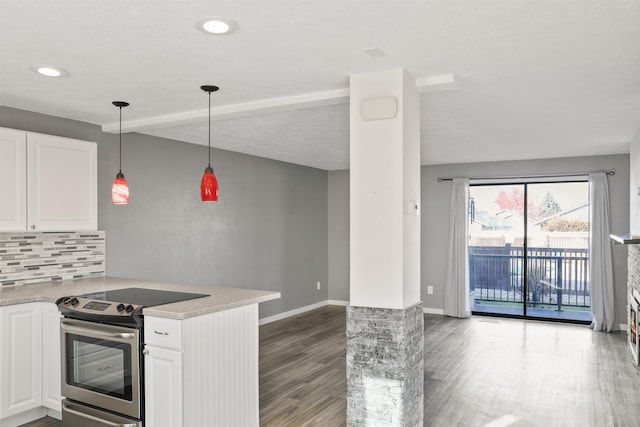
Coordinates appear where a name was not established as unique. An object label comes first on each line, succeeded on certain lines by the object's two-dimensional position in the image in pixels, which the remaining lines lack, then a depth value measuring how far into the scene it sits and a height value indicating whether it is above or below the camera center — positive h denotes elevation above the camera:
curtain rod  6.54 +0.59
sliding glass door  7.15 -0.51
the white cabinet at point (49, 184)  3.55 +0.27
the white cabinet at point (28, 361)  3.31 -1.01
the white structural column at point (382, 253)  2.96 -0.23
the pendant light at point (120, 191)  3.51 +0.20
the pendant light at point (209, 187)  3.21 +0.21
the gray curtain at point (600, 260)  6.47 -0.59
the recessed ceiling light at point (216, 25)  2.20 +0.91
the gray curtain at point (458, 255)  7.37 -0.59
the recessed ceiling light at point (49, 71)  2.90 +0.91
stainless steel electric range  2.87 -0.88
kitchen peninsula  2.73 -0.86
